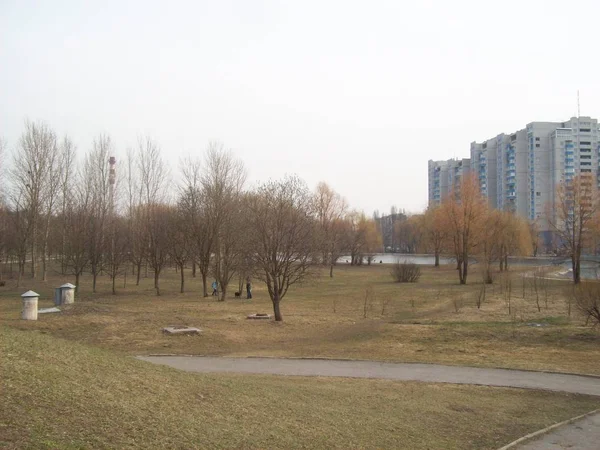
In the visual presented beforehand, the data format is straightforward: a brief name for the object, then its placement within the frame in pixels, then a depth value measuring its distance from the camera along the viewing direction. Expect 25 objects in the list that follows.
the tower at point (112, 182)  46.12
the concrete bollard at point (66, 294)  22.62
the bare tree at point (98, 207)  31.86
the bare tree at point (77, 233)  31.43
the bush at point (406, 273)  43.22
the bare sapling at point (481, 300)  24.21
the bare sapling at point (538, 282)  22.82
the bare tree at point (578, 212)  38.75
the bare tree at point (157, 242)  33.28
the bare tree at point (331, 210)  62.13
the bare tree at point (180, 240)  33.03
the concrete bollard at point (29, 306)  17.82
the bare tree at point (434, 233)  45.03
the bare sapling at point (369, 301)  22.51
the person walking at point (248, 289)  30.23
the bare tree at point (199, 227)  31.94
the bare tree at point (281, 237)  20.36
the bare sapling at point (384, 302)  23.38
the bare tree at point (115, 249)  32.25
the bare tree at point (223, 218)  30.23
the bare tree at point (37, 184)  39.41
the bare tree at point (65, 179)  43.50
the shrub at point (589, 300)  16.59
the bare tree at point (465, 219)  41.69
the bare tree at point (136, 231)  35.97
